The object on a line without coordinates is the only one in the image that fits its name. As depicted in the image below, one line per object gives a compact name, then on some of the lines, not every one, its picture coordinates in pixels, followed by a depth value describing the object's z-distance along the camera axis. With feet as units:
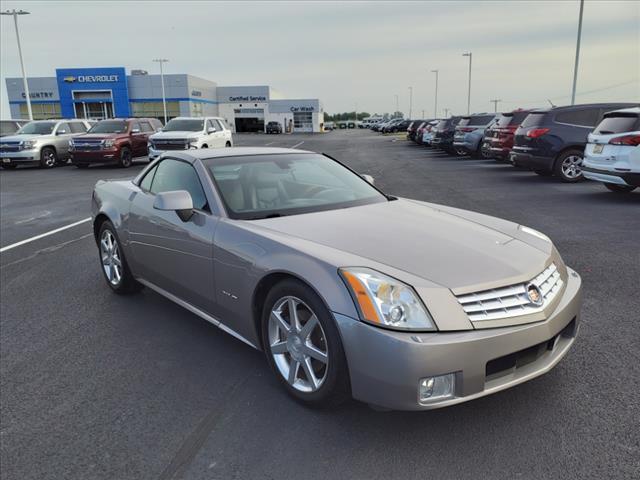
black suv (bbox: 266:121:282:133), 244.42
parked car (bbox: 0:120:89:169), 67.15
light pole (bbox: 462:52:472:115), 208.05
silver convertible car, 8.55
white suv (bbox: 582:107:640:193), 31.14
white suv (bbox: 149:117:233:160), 63.16
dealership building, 240.73
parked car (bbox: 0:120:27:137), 81.10
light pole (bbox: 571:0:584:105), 94.06
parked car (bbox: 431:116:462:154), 79.61
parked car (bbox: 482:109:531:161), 53.88
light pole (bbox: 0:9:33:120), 117.70
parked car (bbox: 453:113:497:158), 69.00
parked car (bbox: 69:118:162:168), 65.05
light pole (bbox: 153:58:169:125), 217.48
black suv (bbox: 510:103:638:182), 42.27
